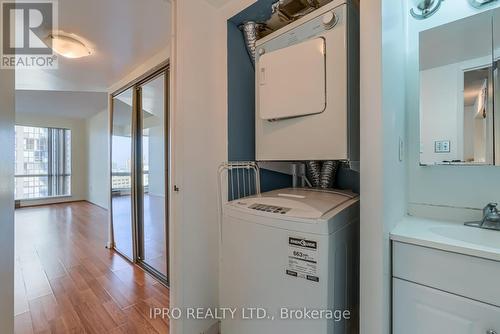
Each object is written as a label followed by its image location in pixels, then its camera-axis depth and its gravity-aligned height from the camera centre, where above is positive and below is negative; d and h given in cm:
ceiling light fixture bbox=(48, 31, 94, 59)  188 +105
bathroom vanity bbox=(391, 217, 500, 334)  78 -44
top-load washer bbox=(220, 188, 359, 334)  92 -44
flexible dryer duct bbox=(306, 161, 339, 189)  160 -6
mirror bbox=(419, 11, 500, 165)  117 +39
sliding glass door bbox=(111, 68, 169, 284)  229 -8
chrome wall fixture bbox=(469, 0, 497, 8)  114 +81
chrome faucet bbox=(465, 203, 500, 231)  105 -25
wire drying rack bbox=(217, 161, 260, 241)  154 -11
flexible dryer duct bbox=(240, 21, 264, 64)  154 +90
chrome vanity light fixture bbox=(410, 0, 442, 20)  126 +87
